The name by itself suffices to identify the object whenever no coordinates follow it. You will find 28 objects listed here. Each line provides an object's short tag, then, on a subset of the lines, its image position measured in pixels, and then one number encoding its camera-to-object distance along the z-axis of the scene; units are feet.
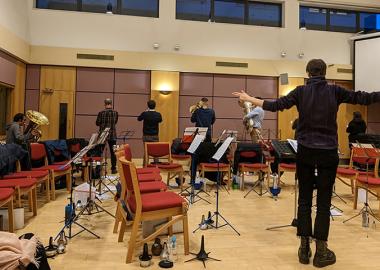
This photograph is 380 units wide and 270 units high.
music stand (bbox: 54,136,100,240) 10.64
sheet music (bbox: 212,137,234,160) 12.08
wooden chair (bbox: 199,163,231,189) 18.57
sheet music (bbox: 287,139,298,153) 12.91
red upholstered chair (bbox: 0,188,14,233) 10.36
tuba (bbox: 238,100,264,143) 21.81
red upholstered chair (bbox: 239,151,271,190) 19.10
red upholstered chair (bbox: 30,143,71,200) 16.46
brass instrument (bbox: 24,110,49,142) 19.07
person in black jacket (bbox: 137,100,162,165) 21.88
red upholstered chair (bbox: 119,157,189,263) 9.10
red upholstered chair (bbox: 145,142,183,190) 19.29
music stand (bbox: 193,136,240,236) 12.11
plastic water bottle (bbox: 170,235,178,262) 9.51
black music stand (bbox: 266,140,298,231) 12.56
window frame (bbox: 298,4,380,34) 33.64
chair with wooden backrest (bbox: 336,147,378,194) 16.16
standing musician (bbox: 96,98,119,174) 23.06
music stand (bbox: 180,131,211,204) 14.57
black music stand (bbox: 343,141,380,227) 12.98
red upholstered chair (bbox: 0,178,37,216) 11.90
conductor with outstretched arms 8.93
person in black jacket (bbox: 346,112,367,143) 27.86
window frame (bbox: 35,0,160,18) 29.25
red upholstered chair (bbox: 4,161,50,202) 13.88
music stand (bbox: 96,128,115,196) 13.75
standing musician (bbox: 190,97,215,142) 22.63
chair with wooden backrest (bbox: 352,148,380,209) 13.78
